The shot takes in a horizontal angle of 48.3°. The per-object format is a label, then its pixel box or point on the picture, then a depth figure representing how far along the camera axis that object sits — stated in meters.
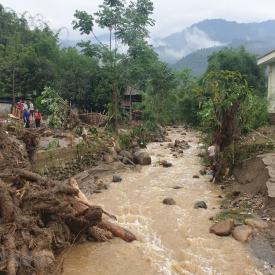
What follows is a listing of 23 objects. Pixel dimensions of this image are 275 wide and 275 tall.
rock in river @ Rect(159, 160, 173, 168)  14.04
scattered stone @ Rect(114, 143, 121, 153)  14.88
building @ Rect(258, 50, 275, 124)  16.97
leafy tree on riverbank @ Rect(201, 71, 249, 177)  11.86
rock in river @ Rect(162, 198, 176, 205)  9.73
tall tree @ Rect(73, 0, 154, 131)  20.60
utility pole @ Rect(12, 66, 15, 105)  22.11
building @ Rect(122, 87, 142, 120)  25.58
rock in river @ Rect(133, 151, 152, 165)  14.28
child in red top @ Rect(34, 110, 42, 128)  16.14
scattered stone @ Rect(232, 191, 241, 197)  10.17
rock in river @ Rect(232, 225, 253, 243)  7.61
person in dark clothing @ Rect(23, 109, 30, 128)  15.96
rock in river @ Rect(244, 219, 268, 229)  8.02
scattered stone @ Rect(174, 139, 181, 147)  18.09
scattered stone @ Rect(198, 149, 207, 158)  14.78
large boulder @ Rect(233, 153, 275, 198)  9.46
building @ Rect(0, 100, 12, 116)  21.57
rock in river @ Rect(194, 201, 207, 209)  9.49
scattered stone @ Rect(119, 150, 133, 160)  14.53
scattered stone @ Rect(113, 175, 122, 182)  11.91
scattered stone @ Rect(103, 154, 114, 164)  13.51
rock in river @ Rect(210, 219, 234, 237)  7.84
